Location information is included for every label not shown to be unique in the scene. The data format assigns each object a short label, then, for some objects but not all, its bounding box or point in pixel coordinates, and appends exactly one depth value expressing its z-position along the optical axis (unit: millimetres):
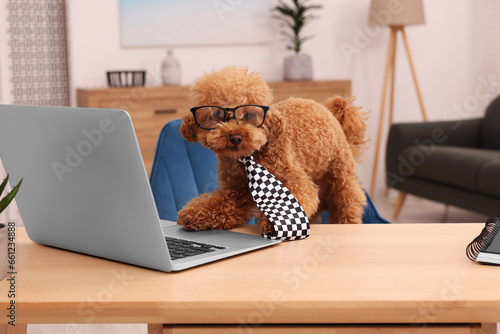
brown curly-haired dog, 1085
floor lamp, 4312
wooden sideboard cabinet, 3842
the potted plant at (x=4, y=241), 879
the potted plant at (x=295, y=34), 4391
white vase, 4113
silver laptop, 844
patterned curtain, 3816
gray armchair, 3375
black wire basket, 4004
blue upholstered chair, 1666
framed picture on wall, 4320
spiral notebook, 929
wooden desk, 786
